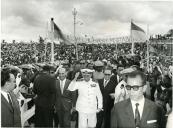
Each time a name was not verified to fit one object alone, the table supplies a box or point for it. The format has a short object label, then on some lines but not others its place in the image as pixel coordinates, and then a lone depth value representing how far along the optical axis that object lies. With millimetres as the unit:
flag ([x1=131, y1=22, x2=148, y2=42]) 6602
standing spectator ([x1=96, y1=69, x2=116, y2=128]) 3534
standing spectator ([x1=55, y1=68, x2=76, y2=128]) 3586
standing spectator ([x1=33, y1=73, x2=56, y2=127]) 3482
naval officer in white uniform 3034
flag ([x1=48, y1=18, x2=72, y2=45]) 6174
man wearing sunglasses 1730
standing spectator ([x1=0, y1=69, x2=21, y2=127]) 2019
